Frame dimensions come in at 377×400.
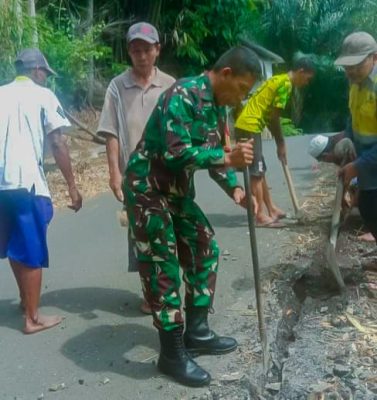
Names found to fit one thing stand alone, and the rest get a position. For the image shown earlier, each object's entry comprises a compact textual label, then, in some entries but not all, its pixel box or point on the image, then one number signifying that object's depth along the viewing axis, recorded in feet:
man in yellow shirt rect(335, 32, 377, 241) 17.33
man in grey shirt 16.99
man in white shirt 15.85
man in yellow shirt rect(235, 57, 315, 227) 23.93
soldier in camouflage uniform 12.62
